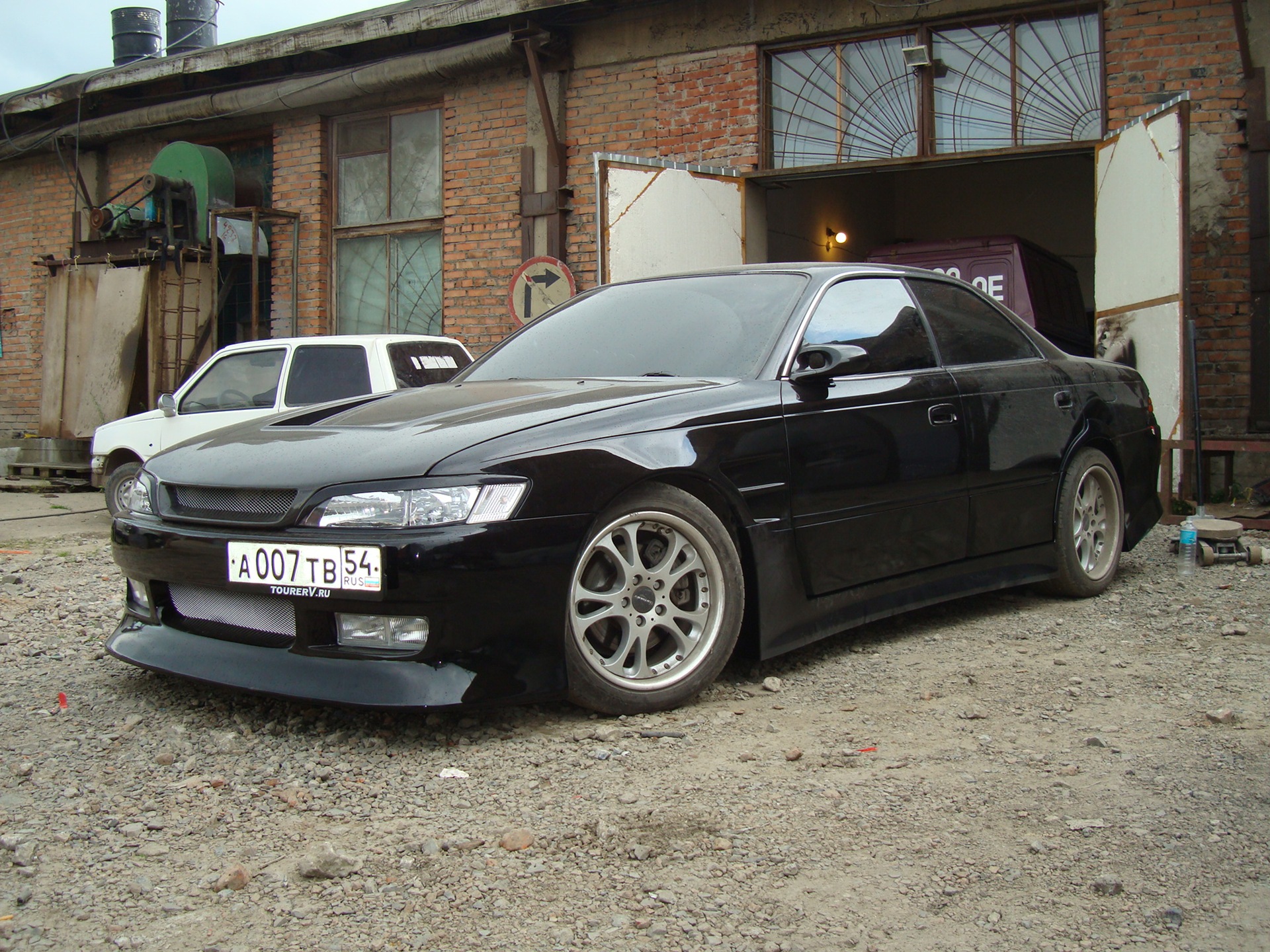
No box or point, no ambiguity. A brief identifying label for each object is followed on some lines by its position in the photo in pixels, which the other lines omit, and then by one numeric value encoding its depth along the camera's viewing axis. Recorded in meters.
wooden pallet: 12.57
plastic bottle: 5.88
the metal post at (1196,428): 6.86
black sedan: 3.03
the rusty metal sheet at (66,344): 13.51
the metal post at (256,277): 13.03
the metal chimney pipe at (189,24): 20.16
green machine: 13.34
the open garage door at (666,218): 9.95
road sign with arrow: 10.55
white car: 8.07
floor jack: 5.98
